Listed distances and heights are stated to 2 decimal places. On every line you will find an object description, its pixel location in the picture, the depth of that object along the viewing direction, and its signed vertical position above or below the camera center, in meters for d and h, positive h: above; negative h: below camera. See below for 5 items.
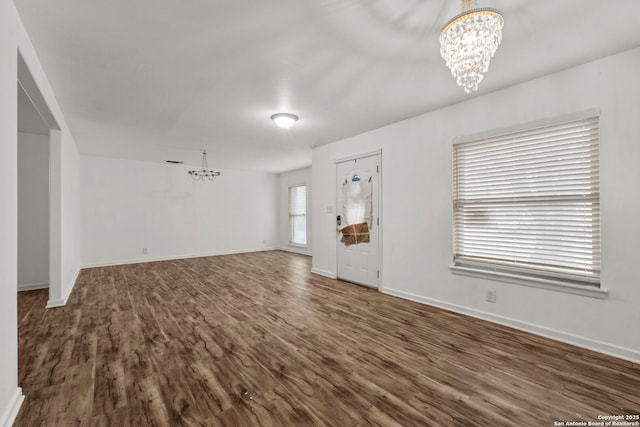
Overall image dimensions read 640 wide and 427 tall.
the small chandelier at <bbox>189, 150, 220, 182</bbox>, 7.39 +1.05
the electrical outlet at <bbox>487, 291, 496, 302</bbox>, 3.05 -0.92
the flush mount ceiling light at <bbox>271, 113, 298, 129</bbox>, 3.67 +1.26
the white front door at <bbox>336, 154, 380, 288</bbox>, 4.42 -0.04
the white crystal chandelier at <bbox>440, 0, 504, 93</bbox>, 1.59 +1.04
